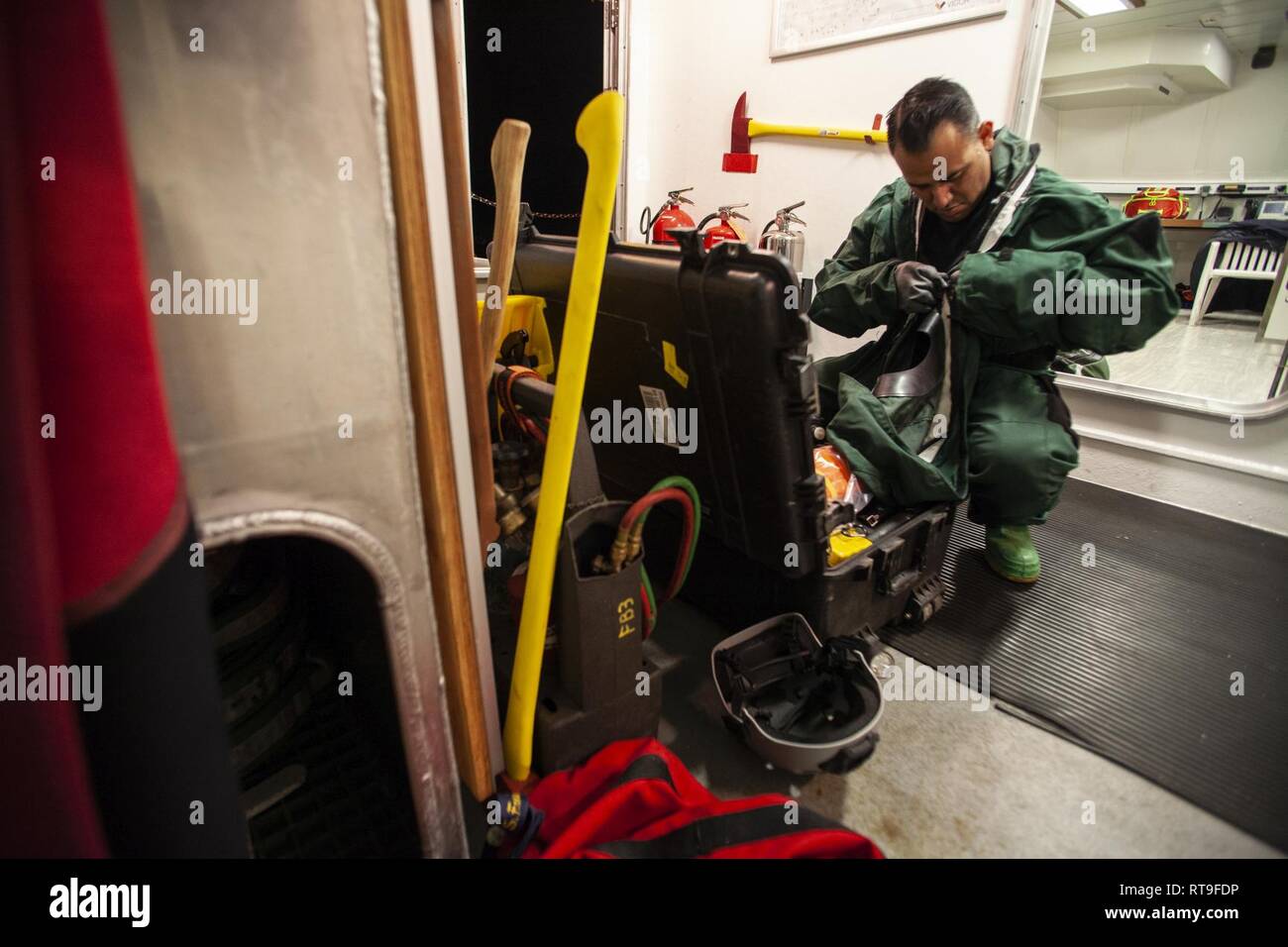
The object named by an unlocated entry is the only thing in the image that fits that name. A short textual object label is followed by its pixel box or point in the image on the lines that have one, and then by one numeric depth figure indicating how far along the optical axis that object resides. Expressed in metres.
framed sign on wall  2.03
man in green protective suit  1.31
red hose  0.87
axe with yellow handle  2.54
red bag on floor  0.79
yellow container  1.41
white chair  4.69
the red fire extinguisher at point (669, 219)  2.67
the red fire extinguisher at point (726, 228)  2.49
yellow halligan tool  0.69
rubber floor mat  1.05
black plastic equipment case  0.91
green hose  0.92
